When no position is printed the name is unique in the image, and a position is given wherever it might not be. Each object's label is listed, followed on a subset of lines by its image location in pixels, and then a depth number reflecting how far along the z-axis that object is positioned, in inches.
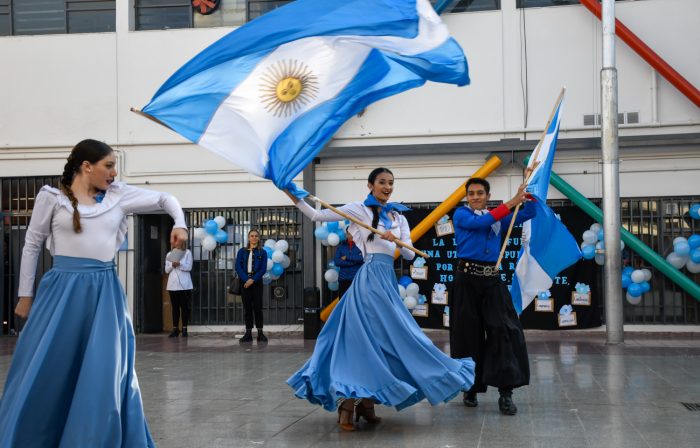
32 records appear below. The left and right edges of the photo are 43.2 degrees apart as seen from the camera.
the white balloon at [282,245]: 639.8
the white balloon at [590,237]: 602.5
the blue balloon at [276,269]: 635.5
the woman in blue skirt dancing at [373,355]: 250.1
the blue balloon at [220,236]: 649.6
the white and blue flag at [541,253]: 333.7
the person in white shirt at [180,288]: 632.4
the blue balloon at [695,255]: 586.9
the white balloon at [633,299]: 597.9
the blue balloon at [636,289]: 590.2
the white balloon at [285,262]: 637.3
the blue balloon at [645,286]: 592.4
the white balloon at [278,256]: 632.4
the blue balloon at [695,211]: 609.0
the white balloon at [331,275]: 628.1
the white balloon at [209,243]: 642.2
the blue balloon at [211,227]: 646.5
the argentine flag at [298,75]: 262.7
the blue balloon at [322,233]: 611.9
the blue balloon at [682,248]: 592.1
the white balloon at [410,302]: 616.4
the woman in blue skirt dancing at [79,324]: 178.5
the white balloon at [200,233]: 648.4
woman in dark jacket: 592.7
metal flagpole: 538.0
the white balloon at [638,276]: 590.6
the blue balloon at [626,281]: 599.8
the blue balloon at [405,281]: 631.2
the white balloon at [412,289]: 621.6
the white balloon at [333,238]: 605.9
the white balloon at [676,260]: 601.6
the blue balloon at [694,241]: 587.5
